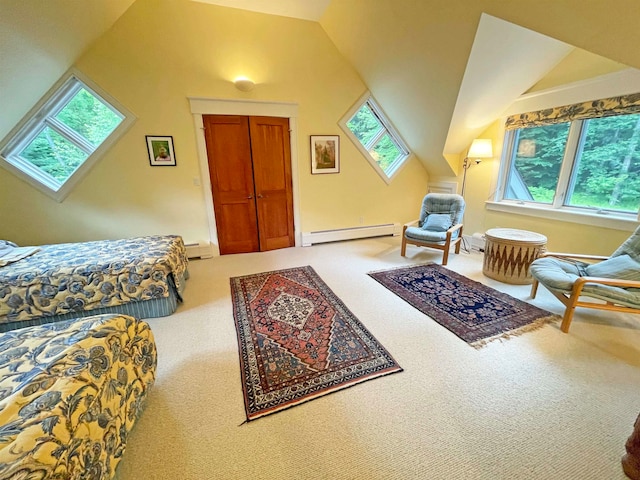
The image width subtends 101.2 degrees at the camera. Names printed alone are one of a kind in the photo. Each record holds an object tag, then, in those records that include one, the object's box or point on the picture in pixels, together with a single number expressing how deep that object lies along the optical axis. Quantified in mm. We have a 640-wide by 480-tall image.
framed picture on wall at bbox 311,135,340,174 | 4188
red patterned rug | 1650
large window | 2727
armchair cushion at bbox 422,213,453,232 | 3793
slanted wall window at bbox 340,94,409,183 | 4371
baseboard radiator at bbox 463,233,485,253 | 4172
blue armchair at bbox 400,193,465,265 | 3607
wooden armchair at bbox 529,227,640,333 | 2018
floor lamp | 3771
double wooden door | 3721
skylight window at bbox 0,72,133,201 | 3121
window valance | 2549
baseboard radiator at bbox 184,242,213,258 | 3895
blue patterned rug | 2189
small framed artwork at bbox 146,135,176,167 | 3459
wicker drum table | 2846
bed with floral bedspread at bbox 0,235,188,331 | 2074
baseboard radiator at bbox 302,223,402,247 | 4480
